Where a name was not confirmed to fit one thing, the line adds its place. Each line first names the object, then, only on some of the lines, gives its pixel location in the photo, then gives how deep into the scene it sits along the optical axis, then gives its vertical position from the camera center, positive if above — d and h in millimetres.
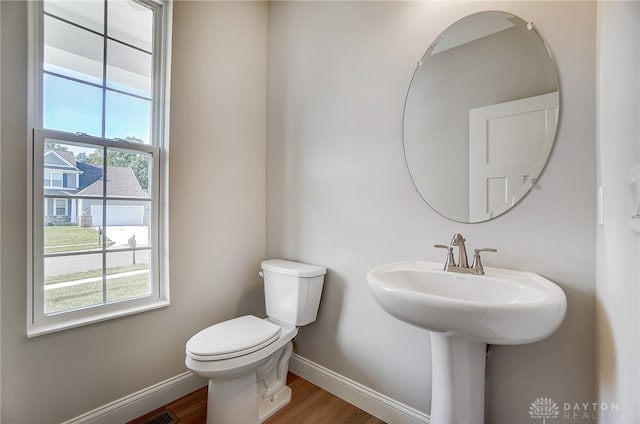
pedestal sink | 814 -311
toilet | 1334 -678
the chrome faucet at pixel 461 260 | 1172 -200
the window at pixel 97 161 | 1319 +246
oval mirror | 1150 +426
